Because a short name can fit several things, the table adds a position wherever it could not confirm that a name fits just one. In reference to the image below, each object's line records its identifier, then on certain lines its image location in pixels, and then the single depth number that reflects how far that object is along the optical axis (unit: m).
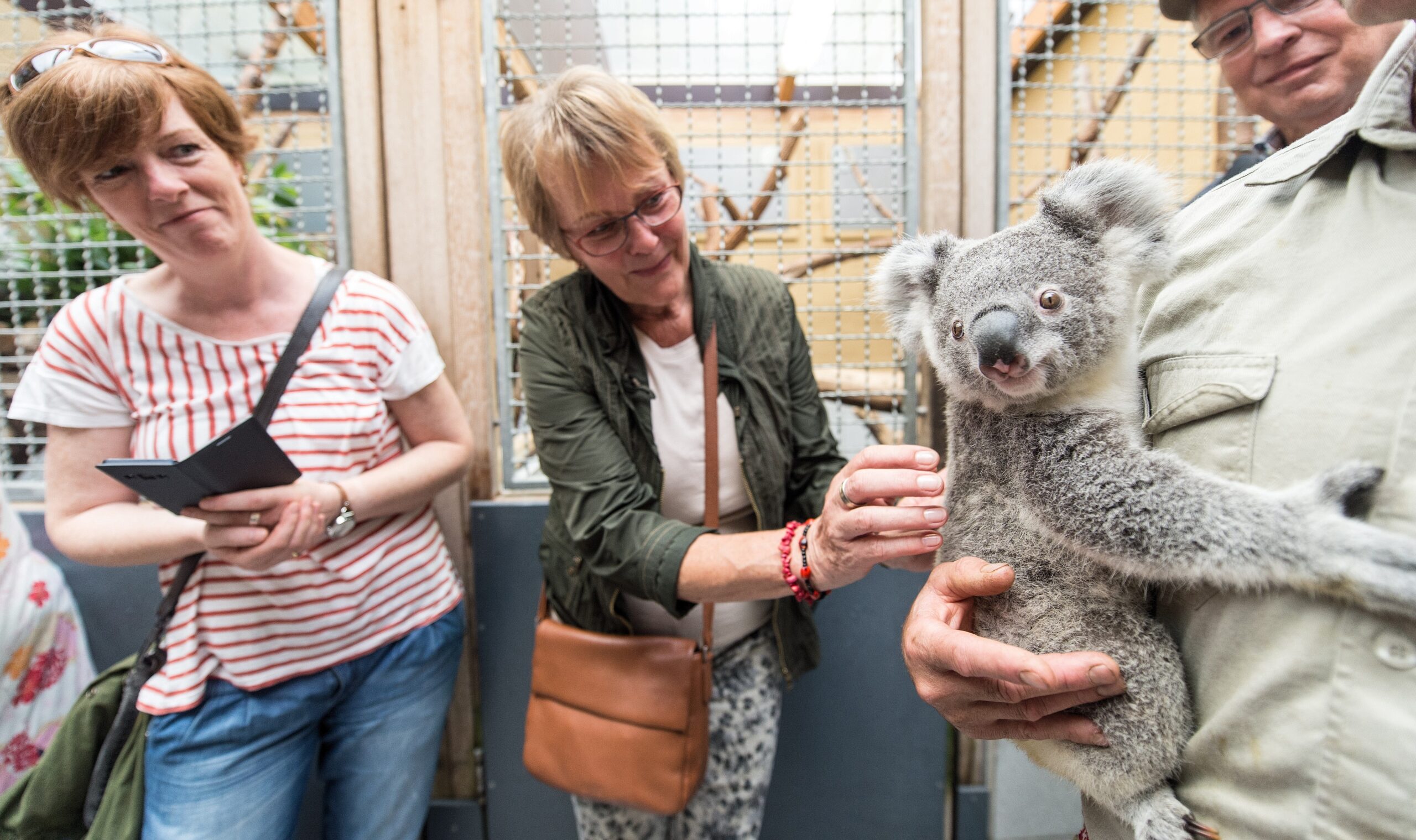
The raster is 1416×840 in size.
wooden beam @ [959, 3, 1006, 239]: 1.72
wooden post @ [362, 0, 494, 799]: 1.74
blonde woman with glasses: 1.07
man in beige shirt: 0.49
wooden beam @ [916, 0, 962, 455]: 1.72
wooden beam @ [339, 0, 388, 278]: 1.73
